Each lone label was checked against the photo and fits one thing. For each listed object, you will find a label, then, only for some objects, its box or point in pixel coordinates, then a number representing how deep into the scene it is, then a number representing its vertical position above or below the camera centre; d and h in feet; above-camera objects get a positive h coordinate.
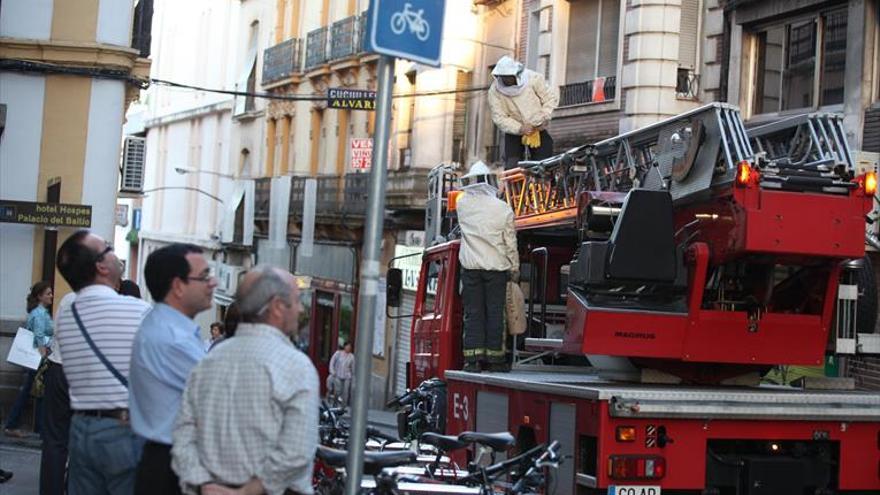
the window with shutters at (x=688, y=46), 77.25 +12.66
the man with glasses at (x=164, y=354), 21.01 -1.19
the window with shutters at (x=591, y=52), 82.64 +13.25
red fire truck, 31.24 -0.41
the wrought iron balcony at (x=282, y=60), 145.79 +20.54
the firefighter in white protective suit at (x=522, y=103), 51.44 +6.20
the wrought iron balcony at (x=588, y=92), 81.82 +10.93
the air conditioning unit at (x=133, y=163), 95.04 +6.20
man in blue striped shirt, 23.99 -1.93
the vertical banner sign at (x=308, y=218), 120.06 +4.59
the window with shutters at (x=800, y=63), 63.31 +10.45
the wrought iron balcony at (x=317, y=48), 137.58 +20.51
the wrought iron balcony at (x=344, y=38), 129.18 +20.31
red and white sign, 118.73 +9.65
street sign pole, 20.02 -0.05
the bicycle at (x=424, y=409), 43.19 -3.51
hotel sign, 61.36 +1.81
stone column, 76.95 +11.66
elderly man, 18.47 -1.69
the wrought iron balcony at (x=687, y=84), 77.10 +10.76
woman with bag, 50.49 -1.86
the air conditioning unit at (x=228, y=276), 151.84 -0.48
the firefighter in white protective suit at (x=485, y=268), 41.88 +0.54
